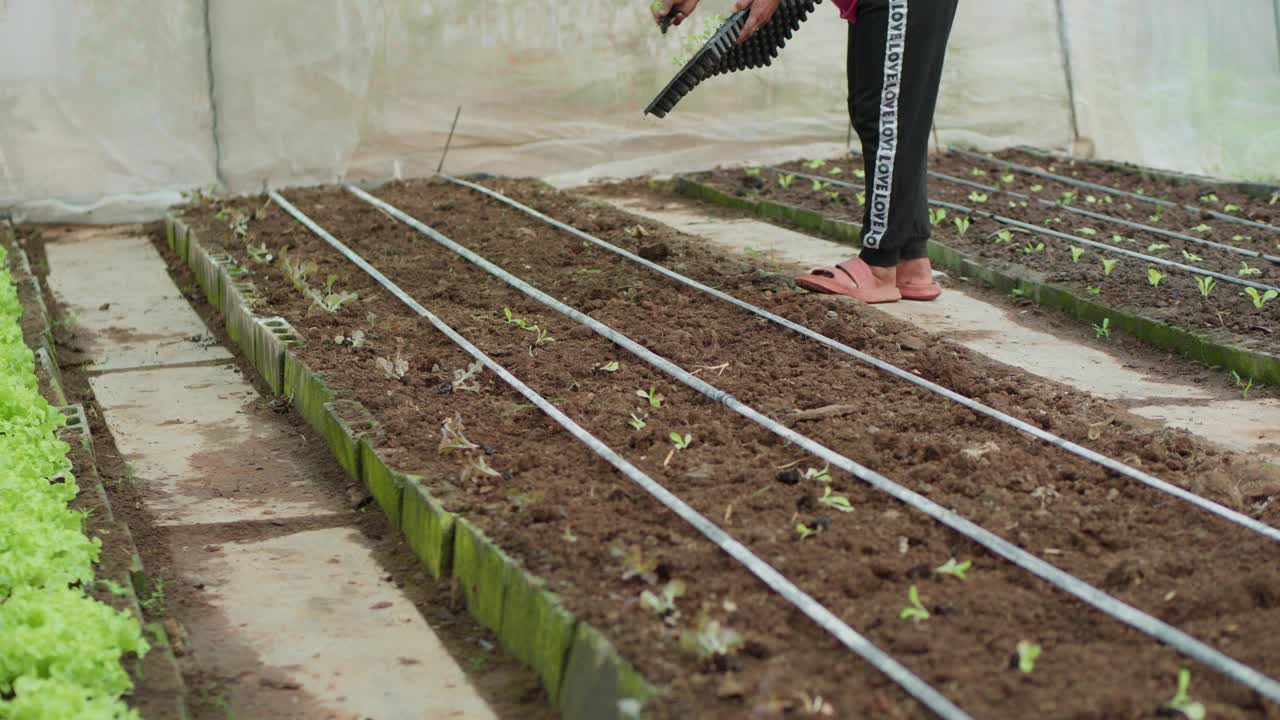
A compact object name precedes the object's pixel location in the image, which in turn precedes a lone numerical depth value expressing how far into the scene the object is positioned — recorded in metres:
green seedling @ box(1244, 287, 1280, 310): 4.40
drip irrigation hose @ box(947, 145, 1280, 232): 5.88
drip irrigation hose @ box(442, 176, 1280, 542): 2.66
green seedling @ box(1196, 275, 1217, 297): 4.61
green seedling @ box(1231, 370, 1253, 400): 3.83
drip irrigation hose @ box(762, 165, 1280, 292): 4.79
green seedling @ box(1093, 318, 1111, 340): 4.48
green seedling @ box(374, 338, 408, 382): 3.76
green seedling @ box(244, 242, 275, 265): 5.33
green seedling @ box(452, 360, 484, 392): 3.63
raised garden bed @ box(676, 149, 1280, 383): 4.26
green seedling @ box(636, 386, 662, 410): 3.41
